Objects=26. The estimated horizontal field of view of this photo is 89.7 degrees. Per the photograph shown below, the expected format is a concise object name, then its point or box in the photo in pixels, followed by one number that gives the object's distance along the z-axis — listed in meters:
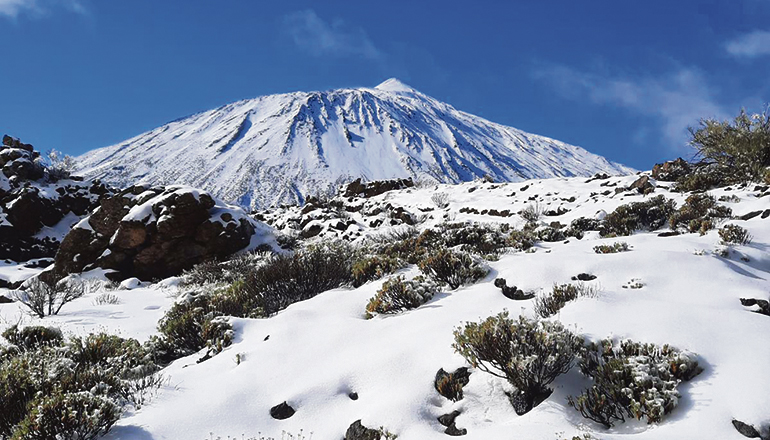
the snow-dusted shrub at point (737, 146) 11.69
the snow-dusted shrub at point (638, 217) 10.39
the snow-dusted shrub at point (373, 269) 7.71
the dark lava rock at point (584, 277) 5.61
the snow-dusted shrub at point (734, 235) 7.24
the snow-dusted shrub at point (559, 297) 4.67
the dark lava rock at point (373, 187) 36.12
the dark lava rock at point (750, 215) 8.91
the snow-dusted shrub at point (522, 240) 9.09
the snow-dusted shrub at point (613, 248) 7.09
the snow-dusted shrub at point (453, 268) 6.50
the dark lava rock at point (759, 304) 4.39
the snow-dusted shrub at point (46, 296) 8.02
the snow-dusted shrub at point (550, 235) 10.57
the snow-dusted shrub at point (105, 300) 9.09
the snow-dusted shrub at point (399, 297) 5.82
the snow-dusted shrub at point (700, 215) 8.66
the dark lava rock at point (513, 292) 5.36
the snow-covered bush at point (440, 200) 24.45
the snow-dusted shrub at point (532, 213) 16.62
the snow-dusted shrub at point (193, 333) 5.38
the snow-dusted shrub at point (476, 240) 8.78
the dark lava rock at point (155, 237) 14.94
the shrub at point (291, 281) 7.35
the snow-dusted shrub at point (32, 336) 5.46
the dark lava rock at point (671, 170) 17.34
